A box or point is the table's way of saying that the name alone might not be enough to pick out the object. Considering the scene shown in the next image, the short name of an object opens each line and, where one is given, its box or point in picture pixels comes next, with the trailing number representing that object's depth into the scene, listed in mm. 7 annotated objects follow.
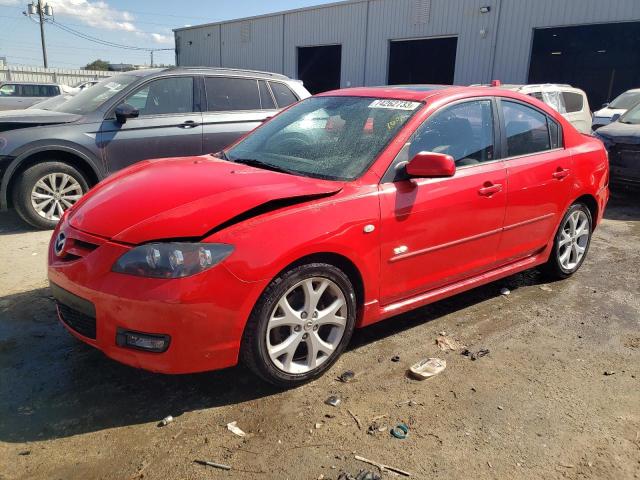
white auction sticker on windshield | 3429
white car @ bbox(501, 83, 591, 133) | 9384
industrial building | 17891
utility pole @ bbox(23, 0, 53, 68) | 45656
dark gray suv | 5656
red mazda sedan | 2512
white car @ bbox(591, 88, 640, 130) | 11125
